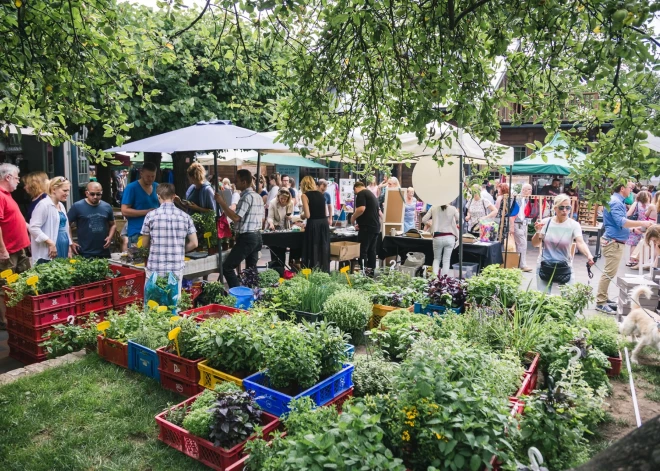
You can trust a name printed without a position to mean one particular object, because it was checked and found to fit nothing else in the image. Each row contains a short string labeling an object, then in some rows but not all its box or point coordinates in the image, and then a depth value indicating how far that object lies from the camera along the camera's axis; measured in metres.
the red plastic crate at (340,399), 3.46
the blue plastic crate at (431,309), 5.32
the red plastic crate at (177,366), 3.74
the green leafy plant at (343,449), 2.12
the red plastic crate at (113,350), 4.43
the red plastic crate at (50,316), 4.80
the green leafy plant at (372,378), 3.59
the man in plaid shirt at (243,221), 6.81
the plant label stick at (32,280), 4.54
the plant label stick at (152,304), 4.76
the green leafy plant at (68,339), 4.79
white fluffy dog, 5.11
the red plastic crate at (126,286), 5.52
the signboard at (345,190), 17.53
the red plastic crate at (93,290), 5.13
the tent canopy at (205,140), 5.91
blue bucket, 5.68
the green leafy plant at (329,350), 3.47
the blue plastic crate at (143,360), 4.16
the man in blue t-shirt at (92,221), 6.07
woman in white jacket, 5.83
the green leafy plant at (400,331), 4.00
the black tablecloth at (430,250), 8.43
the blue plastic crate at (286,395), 3.17
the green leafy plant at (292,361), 3.25
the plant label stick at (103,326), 4.50
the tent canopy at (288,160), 14.47
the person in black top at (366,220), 8.90
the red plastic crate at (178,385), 3.78
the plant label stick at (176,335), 3.77
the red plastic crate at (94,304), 5.15
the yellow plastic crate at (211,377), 3.46
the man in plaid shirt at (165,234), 5.18
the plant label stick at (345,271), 6.30
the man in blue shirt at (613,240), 7.63
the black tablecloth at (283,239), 8.58
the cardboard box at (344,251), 8.86
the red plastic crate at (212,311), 4.88
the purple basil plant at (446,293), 5.41
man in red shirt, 5.64
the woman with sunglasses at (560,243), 6.45
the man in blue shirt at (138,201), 6.43
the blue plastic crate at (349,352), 3.75
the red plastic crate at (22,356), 4.91
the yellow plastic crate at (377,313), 5.42
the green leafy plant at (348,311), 4.82
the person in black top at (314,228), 8.03
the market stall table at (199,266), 6.47
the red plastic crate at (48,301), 4.77
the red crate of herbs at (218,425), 2.87
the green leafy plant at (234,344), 3.54
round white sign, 7.08
